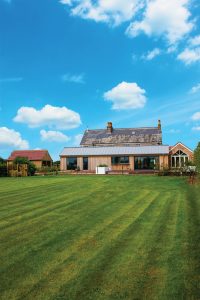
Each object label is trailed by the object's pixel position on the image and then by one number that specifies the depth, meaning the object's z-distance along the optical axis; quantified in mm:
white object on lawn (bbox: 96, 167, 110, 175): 32560
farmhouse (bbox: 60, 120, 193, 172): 37503
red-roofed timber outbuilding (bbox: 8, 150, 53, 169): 45274
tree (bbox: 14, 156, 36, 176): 31336
